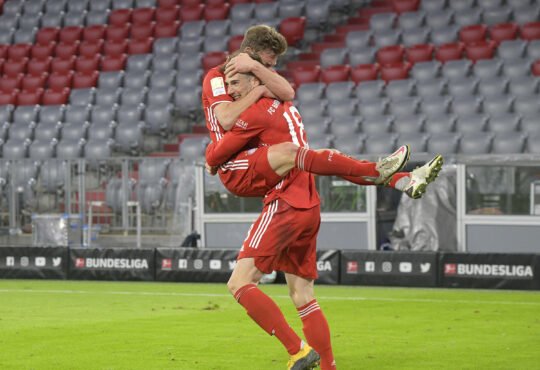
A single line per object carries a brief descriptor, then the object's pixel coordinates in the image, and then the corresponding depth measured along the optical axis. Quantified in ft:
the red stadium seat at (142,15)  86.38
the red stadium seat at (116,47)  84.17
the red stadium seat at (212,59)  77.36
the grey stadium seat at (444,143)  61.26
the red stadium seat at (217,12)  83.05
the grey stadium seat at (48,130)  76.38
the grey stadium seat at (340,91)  70.59
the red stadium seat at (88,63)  83.87
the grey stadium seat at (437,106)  65.41
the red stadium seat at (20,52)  87.52
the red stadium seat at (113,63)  82.53
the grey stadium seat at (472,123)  62.34
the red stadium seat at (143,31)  85.05
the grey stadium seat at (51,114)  78.48
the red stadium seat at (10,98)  82.58
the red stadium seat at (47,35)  88.43
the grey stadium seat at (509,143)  59.26
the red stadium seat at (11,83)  84.33
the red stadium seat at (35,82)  84.07
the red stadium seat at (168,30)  83.71
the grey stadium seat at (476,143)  60.49
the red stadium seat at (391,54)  71.87
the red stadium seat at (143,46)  83.15
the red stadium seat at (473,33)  70.74
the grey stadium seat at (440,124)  63.41
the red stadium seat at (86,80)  82.12
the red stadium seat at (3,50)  88.63
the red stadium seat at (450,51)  69.87
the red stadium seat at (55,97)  81.25
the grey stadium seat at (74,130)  74.99
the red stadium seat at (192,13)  84.38
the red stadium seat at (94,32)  86.53
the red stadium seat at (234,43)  77.97
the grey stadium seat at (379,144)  62.28
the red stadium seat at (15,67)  86.22
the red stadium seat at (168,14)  85.35
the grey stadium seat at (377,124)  65.31
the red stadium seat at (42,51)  86.84
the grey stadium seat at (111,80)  80.89
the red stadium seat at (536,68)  65.46
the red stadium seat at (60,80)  83.24
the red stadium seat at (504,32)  70.03
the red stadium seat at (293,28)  78.12
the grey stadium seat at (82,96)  79.77
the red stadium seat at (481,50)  69.21
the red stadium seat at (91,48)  85.05
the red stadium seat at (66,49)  86.02
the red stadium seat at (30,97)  81.92
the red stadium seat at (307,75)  74.02
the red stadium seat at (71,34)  87.51
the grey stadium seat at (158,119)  74.18
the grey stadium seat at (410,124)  64.18
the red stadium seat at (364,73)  71.61
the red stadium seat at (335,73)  72.84
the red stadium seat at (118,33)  85.87
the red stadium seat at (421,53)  71.00
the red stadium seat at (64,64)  84.69
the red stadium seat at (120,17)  87.30
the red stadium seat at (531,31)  68.90
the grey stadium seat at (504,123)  61.21
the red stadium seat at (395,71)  70.28
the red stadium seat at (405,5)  75.25
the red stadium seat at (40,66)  85.76
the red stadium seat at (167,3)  87.04
